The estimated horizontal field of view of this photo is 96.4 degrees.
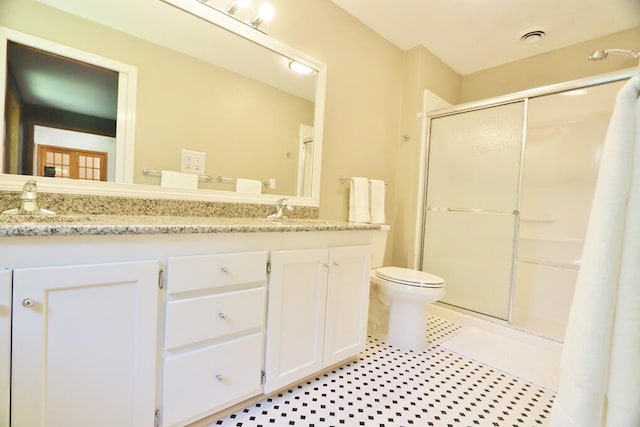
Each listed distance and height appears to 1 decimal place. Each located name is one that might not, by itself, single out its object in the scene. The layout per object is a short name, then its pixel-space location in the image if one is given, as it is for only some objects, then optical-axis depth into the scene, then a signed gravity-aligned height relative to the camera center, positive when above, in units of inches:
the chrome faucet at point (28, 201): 38.5 -2.1
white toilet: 68.2 -22.6
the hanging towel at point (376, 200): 86.1 +2.0
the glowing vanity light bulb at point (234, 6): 57.7 +38.9
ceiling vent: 85.0 +54.3
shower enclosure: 85.4 +4.8
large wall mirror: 41.7 +16.8
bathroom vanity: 29.2 -15.8
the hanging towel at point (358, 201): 82.2 +1.4
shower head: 63.6 +37.6
